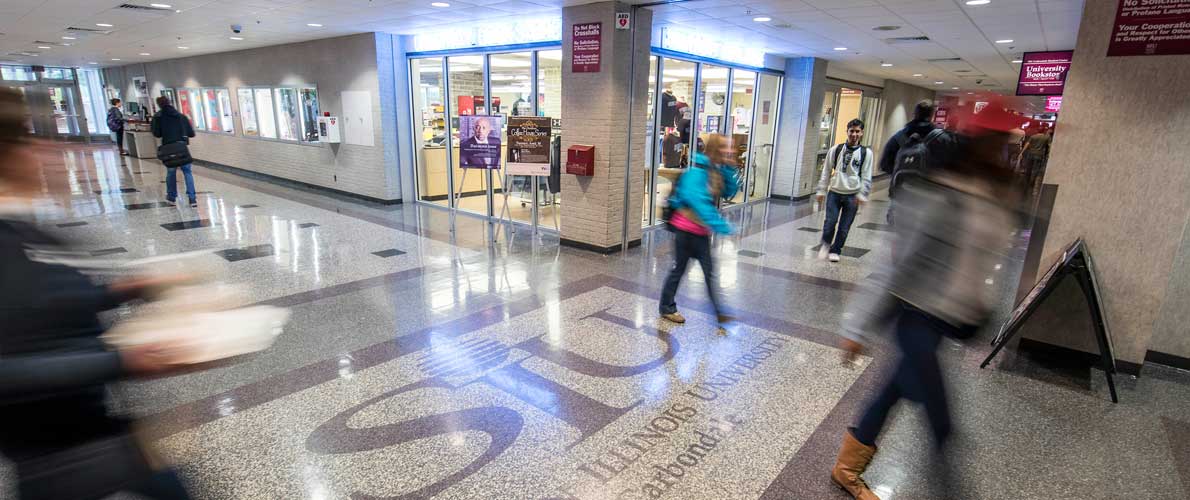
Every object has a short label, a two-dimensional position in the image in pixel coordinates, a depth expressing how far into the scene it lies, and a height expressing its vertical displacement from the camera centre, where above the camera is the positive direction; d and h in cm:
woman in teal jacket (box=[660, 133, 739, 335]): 362 -53
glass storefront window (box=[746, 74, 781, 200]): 964 -29
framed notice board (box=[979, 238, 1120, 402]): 306 -93
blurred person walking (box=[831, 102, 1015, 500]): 186 -44
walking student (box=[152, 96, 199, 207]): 790 -36
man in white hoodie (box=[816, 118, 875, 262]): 560 -61
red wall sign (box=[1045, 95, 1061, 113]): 1166 +47
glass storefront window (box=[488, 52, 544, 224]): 767 +35
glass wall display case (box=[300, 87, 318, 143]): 966 -11
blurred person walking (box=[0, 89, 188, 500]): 119 -58
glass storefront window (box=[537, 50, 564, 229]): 725 +29
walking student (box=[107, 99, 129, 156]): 1477 -46
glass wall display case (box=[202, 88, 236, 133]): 1232 -14
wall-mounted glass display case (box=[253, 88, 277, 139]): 1086 -16
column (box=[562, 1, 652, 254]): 573 -9
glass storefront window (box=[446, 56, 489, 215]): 814 +23
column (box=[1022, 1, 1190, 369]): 328 -32
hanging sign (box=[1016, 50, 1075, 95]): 766 +72
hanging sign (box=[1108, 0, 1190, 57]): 314 +57
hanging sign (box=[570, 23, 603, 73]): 573 +69
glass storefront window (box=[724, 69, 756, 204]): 902 +5
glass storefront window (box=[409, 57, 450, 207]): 869 -29
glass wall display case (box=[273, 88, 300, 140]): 1022 -13
